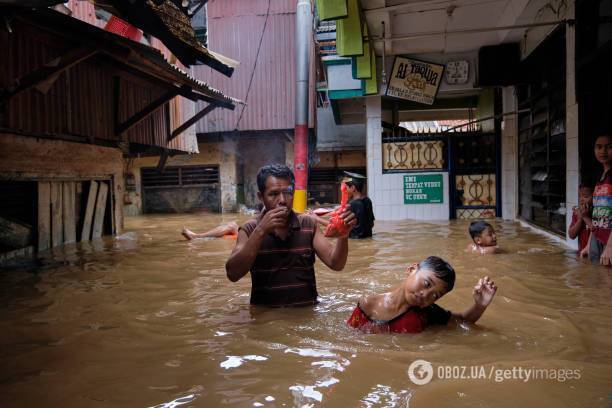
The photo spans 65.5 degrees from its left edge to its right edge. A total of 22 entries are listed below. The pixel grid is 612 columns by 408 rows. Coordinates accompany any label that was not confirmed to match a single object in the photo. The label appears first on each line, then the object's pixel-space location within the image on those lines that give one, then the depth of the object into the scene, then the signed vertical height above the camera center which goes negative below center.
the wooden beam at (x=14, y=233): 7.23 -0.63
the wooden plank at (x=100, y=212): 9.98 -0.43
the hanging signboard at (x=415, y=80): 12.09 +2.72
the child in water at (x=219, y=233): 9.34 -0.85
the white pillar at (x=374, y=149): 12.68 +1.04
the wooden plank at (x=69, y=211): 8.84 -0.35
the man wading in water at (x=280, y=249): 3.37 -0.45
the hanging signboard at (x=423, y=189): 12.48 -0.05
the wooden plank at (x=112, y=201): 10.42 -0.21
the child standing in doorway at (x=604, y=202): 5.41 -0.20
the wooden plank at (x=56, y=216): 8.44 -0.42
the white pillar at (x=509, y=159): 11.55 +0.66
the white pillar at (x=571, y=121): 6.82 +0.94
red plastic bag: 3.23 -0.26
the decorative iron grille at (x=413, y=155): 12.48 +0.86
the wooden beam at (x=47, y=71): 6.47 +1.69
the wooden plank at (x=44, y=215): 8.00 -0.39
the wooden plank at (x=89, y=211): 9.52 -0.39
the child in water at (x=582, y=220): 5.96 -0.45
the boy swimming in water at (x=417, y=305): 3.05 -0.81
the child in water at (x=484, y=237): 6.77 -0.73
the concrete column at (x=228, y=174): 18.36 +0.60
